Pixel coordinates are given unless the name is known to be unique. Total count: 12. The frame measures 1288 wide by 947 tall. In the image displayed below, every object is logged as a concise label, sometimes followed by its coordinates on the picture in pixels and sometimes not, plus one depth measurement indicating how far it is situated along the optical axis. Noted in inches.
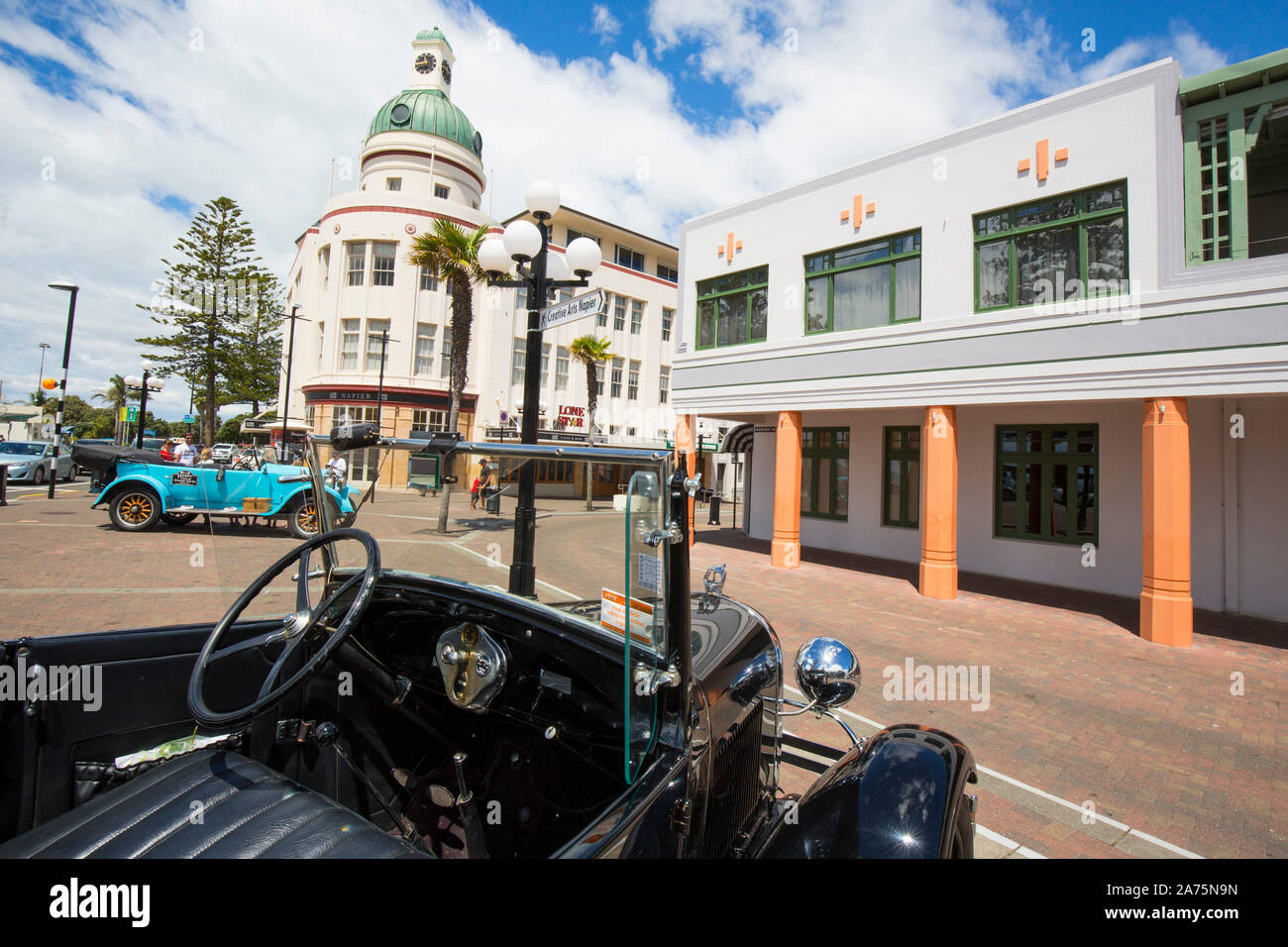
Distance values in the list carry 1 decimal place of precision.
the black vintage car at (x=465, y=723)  58.1
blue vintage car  434.3
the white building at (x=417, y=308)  1077.8
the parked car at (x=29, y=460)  819.4
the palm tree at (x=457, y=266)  746.8
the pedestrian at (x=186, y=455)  587.8
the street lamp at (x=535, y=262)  245.1
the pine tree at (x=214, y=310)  1015.6
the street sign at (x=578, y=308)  213.0
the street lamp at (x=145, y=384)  968.1
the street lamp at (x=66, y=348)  704.8
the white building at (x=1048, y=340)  282.0
